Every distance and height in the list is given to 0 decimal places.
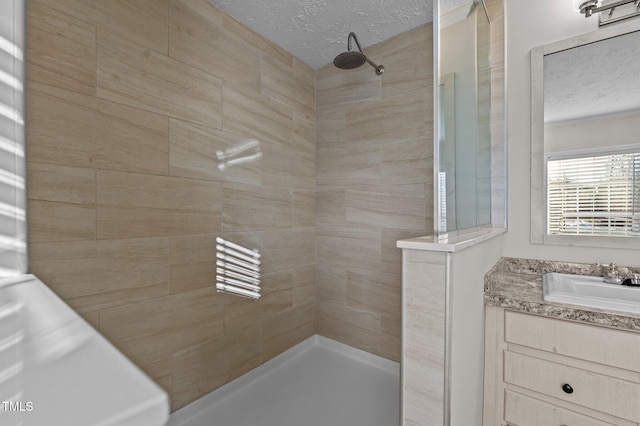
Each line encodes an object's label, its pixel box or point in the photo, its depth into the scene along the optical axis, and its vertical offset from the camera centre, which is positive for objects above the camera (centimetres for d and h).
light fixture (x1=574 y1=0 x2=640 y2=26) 143 +101
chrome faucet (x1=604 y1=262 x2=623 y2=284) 142 -30
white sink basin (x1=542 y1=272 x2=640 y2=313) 110 -35
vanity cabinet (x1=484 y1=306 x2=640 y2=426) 104 -62
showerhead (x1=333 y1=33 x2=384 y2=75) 184 +97
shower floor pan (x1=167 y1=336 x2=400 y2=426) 164 -115
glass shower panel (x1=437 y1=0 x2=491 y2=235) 114 +43
